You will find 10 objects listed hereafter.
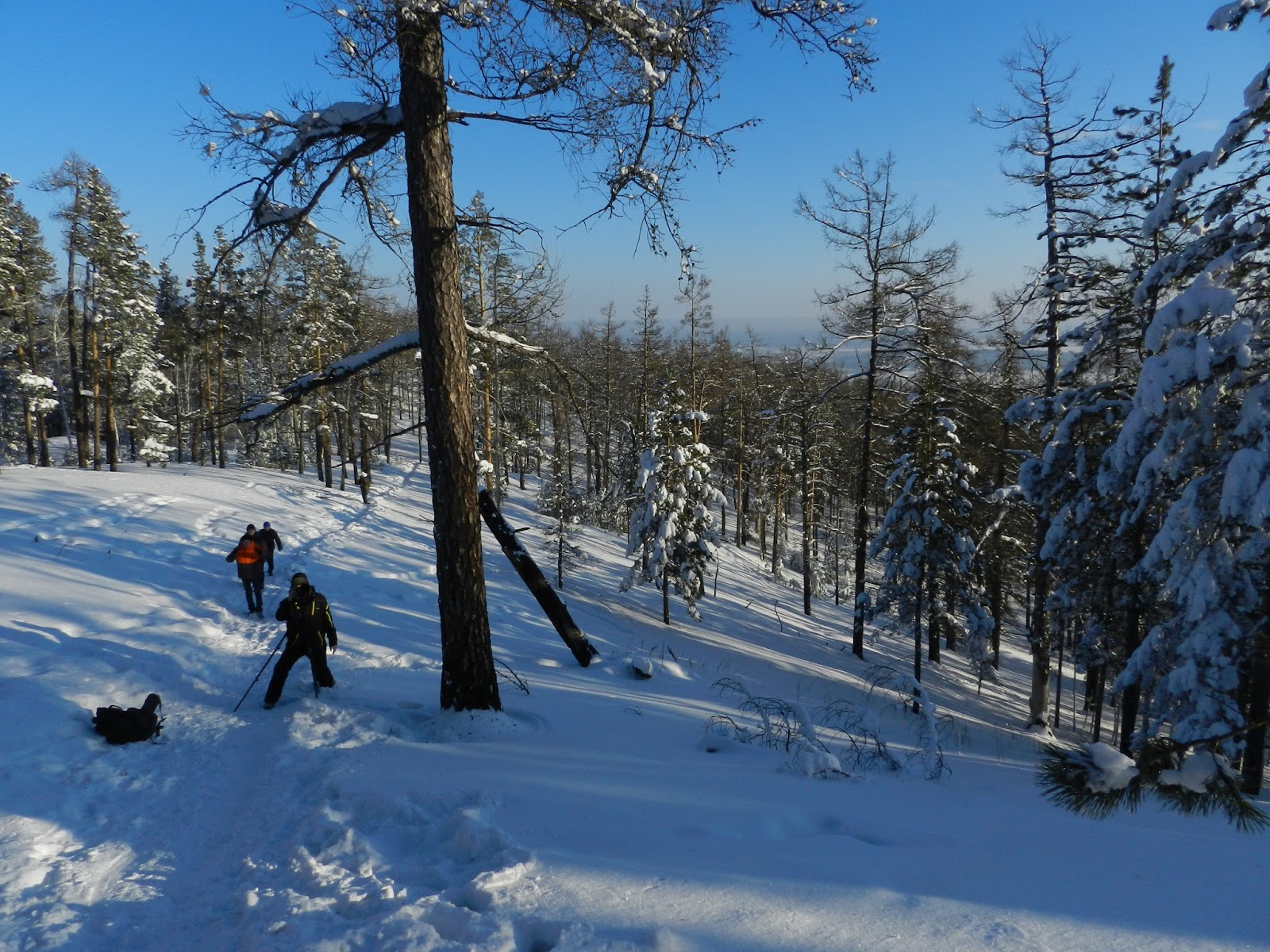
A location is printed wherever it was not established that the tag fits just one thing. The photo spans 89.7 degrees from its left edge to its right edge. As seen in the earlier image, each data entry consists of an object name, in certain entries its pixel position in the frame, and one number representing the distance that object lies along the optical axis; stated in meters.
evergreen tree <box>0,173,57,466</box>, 25.28
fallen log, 8.23
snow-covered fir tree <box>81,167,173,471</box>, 27.14
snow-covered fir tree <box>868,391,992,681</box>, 18.14
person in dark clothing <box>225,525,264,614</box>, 11.27
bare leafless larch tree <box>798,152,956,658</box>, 16.06
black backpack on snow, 5.86
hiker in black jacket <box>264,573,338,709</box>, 6.89
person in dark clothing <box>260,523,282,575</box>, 13.09
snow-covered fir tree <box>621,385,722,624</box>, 20.42
